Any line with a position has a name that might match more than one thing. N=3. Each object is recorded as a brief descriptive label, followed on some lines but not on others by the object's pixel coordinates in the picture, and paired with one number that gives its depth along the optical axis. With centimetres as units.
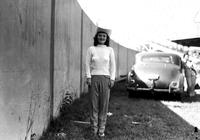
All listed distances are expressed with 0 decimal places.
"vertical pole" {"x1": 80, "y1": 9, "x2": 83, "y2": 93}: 856
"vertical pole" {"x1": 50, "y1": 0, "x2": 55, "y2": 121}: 486
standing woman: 453
